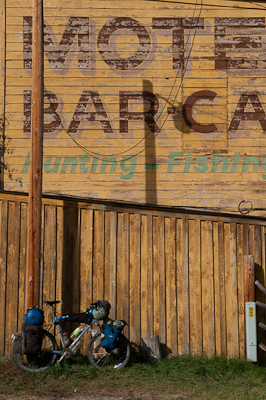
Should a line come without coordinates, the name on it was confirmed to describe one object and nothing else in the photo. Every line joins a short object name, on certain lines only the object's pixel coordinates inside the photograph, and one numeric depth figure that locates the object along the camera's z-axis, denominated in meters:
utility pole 14.25
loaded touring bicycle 13.65
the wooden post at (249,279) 15.35
